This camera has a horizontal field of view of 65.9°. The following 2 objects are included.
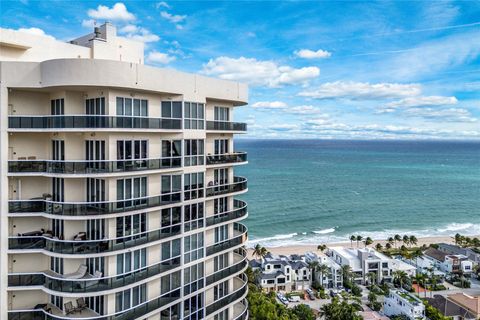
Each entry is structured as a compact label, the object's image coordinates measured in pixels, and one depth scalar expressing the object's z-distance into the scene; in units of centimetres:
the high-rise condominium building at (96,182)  1823
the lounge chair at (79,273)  1859
